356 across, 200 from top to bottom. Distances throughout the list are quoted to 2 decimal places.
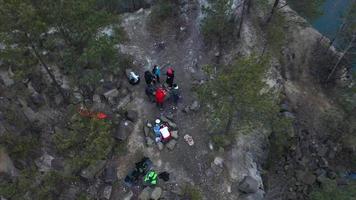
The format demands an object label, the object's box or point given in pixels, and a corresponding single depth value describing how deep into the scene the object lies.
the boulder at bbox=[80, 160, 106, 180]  23.50
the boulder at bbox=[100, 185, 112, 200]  23.58
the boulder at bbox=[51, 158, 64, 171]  23.21
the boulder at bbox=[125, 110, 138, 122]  26.60
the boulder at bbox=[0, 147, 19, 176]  20.18
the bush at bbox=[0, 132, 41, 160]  21.14
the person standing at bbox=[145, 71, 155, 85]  27.85
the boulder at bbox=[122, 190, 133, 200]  23.67
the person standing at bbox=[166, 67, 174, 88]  27.88
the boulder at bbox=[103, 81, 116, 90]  28.28
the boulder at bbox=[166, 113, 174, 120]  27.28
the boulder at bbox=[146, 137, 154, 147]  25.73
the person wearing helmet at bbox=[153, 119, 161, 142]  25.84
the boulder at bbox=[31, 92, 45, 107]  25.09
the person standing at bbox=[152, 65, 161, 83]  28.66
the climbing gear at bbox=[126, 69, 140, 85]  28.56
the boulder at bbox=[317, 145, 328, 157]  32.53
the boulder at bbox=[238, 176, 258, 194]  24.59
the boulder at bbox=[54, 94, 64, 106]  26.23
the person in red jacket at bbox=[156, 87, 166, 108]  26.59
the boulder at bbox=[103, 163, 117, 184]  24.19
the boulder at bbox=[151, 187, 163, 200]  23.34
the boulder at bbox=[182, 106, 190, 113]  27.73
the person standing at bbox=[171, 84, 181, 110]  27.90
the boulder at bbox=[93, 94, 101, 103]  27.56
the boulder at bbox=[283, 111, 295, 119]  31.55
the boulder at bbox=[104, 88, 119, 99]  27.67
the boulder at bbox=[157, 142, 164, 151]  25.67
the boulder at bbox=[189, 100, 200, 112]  27.84
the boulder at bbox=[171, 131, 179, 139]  26.25
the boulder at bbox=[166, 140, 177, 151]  25.81
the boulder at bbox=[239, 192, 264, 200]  24.69
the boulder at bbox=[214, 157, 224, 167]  25.71
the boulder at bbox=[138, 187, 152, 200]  23.34
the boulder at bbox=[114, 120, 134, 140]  25.72
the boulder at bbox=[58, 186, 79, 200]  22.39
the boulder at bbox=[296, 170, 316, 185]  29.94
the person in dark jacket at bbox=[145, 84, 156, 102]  27.70
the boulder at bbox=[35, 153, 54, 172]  22.73
